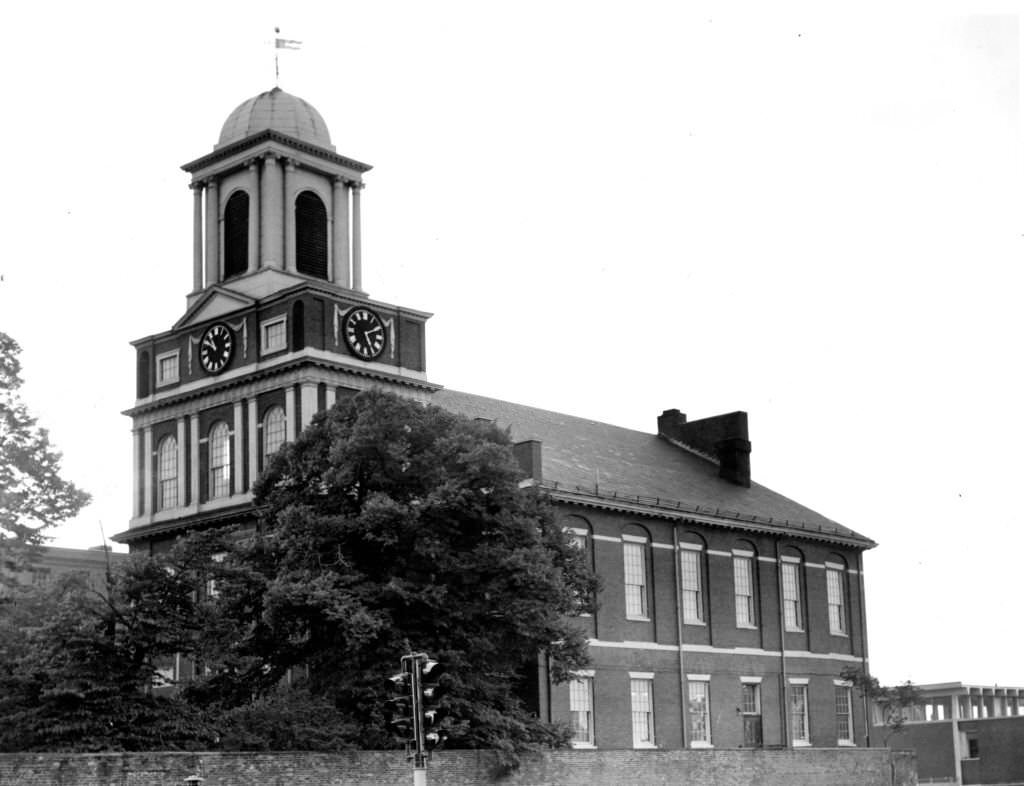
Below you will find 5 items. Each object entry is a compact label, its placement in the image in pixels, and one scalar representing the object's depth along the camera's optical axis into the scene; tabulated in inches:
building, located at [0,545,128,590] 3212.1
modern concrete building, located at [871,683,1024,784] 3996.1
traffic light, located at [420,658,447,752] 1031.6
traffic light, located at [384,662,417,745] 1042.7
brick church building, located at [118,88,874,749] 2193.7
